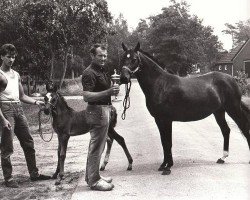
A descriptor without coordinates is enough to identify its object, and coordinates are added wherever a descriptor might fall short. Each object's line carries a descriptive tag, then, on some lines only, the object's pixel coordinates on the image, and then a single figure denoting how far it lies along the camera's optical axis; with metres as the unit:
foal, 6.68
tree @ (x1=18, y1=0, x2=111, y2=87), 28.61
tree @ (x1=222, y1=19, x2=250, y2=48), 131.32
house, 62.53
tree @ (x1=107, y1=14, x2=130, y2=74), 85.79
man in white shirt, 6.52
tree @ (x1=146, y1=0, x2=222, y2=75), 73.44
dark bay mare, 7.30
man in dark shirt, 5.95
